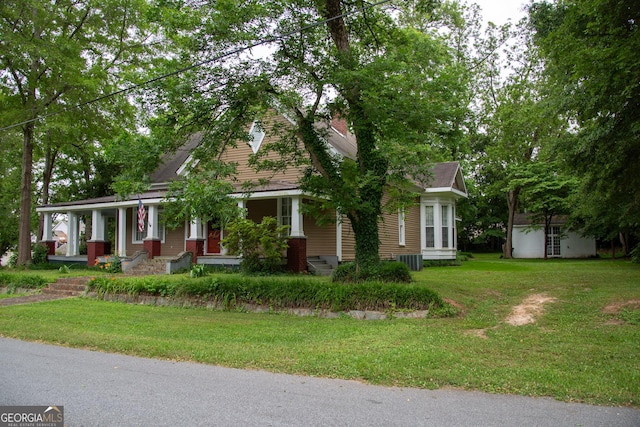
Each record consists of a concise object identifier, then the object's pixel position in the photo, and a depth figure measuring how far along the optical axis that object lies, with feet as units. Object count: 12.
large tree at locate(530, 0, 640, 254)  34.35
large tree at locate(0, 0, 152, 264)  68.03
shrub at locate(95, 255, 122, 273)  64.69
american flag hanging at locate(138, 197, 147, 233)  64.28
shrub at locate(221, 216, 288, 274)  54.65
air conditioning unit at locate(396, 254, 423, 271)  69.82
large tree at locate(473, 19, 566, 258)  100.63
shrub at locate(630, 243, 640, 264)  77.99
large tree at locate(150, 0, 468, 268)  36.17
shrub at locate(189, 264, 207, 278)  53.98
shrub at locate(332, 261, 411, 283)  42.42
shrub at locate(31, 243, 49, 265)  78.89
